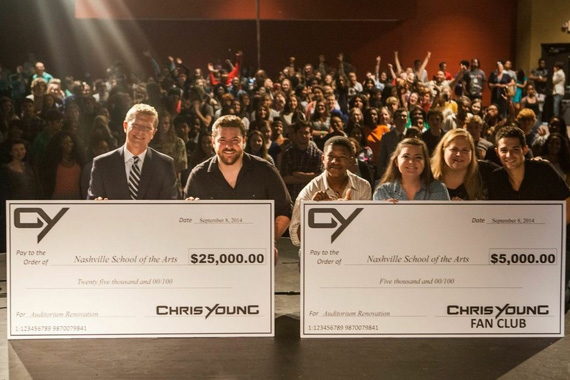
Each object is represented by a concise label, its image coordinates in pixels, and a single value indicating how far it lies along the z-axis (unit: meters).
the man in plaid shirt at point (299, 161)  8.23
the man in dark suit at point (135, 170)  5.25
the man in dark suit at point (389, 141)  8.65
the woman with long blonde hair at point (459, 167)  5.25
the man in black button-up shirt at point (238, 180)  5.30
